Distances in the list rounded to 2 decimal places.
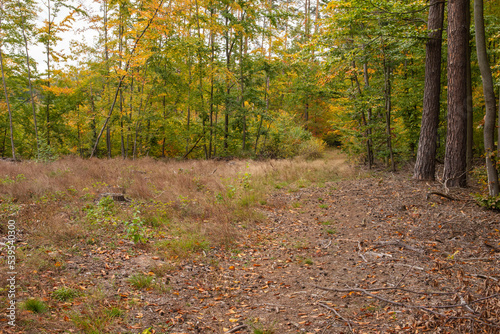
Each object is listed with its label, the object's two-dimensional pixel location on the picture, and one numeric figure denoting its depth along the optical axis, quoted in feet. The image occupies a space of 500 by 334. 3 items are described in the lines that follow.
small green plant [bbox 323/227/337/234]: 19.40
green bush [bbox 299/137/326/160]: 58.59
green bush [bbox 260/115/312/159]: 57.98
